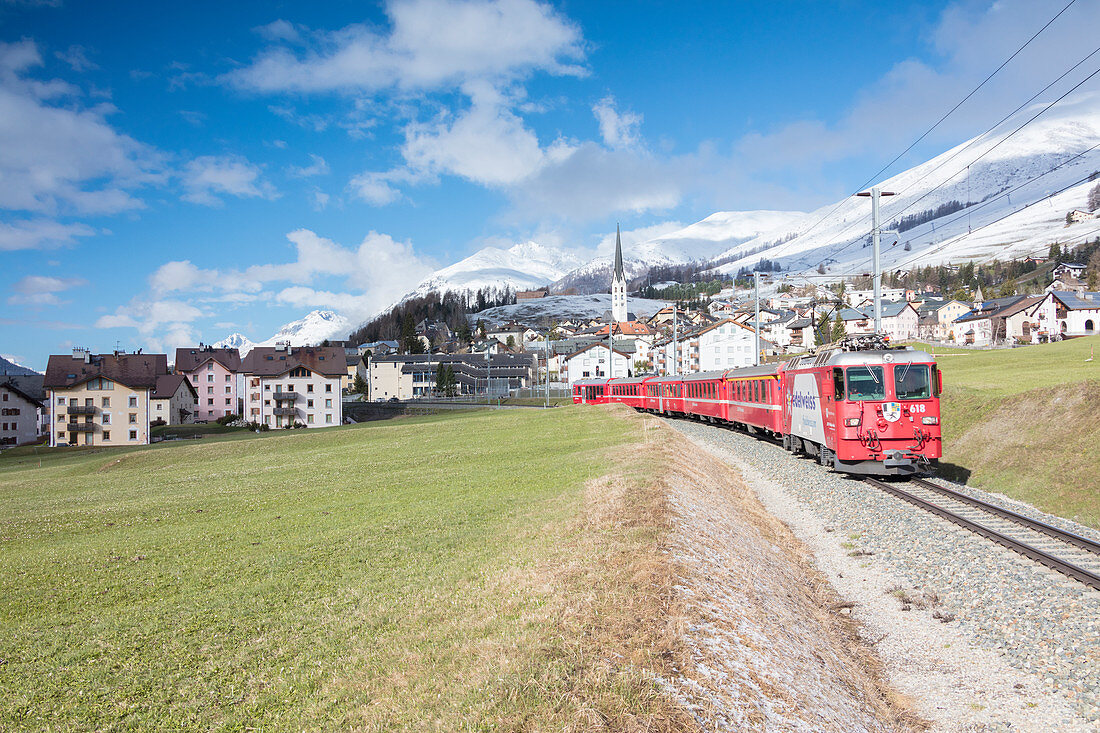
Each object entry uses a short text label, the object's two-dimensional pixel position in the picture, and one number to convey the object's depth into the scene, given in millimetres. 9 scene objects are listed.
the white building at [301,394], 89125
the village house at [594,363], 121125
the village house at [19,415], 96625
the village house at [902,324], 143375
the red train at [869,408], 19359
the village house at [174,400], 96812
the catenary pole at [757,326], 39094
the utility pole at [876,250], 23828
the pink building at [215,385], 112500
